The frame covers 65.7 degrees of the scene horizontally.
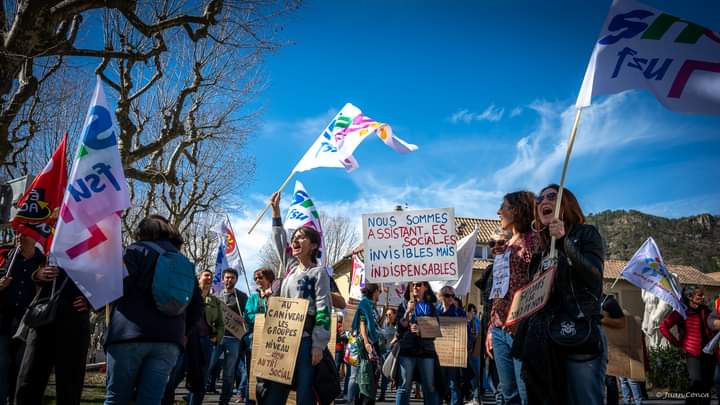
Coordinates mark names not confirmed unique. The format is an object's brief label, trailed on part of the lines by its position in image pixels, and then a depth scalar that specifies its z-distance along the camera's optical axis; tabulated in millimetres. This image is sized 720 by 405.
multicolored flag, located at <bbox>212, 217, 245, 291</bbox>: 12023
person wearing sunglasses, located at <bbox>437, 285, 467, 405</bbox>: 8836
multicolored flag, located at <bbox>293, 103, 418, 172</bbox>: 8008
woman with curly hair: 4676
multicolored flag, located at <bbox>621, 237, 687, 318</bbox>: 10164
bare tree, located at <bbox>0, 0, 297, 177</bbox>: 7074
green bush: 14734
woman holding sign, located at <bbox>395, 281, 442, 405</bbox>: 7375
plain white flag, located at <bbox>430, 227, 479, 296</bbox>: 10867
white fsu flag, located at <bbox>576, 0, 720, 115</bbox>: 3920
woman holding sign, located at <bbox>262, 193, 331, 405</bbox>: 4602
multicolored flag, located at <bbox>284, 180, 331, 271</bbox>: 9758
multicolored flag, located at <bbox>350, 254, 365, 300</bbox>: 16266
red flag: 5570
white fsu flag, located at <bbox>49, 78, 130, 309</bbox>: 3926
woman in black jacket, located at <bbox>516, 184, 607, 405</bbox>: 3580
